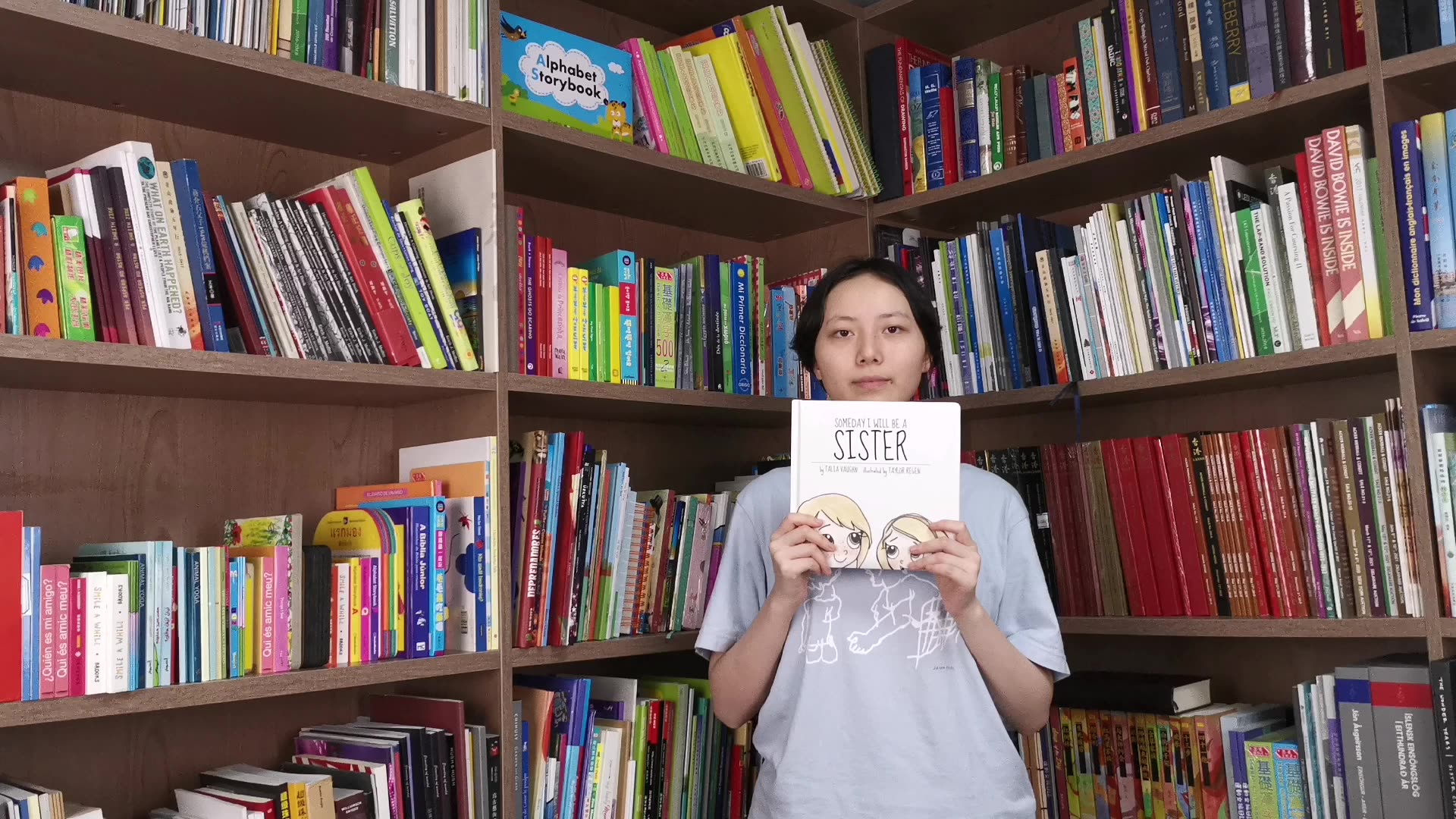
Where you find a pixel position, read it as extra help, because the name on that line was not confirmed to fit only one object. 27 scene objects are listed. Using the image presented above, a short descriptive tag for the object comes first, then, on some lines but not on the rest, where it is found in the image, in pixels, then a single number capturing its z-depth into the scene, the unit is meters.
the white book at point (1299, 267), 1.89
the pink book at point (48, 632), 1.44
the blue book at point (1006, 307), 2.26
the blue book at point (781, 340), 2.41
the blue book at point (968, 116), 2.42
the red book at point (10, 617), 1.39
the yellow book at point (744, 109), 2.38
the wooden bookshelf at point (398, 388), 1.67
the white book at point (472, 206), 1.92
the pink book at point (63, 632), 1.45
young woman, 1.56
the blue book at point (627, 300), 2.14
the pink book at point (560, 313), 2.04
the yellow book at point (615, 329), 2.12
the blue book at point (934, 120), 2.46
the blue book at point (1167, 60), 2.10
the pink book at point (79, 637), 1.47
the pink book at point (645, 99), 2.28
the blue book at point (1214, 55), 2.04
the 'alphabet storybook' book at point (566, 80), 2.06
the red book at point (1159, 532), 2.03
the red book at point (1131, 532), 2.07
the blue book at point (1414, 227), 1.77
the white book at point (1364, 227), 1.82
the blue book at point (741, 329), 2.33
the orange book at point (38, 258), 1.50
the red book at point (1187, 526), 2.00
